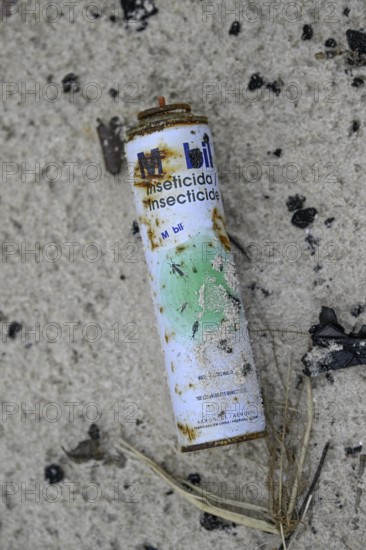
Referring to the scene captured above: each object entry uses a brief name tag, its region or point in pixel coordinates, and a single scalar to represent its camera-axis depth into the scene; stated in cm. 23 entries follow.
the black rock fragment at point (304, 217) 98
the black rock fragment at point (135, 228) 100
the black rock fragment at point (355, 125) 98
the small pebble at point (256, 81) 99
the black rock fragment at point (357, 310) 98
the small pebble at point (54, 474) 101
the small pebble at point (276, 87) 99
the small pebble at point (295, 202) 98
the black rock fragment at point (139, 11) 100
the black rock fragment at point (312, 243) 98
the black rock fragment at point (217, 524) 99
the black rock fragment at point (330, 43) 98
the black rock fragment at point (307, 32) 98
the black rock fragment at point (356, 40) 98
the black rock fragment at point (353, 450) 97
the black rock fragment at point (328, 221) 98
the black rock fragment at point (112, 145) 100
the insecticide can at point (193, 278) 93
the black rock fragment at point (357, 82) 98
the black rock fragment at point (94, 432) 100
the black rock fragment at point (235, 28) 99
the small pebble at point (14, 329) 101
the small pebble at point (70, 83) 101
